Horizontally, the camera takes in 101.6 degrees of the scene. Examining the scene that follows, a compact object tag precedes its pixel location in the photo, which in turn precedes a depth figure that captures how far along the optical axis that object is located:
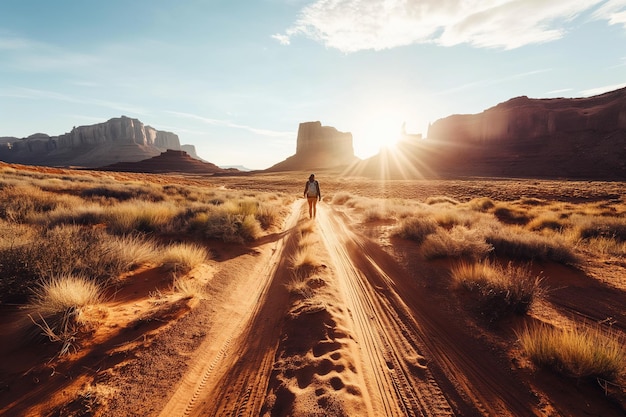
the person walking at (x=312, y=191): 13.09
